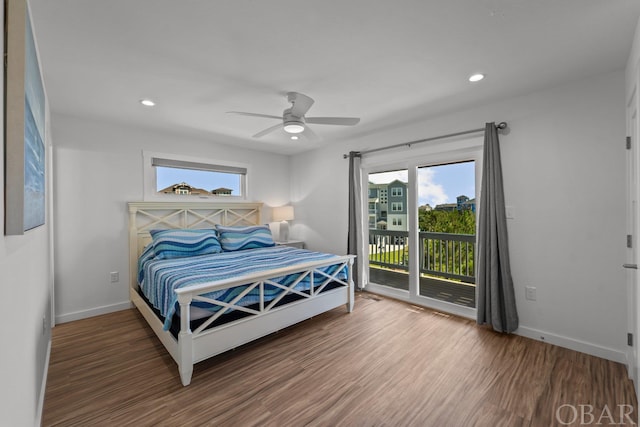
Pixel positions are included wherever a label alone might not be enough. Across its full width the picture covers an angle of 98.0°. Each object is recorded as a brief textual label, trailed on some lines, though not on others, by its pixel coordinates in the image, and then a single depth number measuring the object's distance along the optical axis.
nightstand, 4.91
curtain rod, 2.86
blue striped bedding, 2.31
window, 3.85
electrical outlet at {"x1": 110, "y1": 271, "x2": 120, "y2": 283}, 3.50
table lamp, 4.93
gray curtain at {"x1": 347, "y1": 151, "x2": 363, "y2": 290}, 4.14
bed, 2.17
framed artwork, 0.88
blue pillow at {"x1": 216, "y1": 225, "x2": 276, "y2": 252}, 3.83
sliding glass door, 3.35
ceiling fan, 2.52
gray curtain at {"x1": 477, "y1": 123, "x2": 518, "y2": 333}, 2.79
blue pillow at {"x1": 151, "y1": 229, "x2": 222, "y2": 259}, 3.25
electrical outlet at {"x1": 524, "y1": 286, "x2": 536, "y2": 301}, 2.72
